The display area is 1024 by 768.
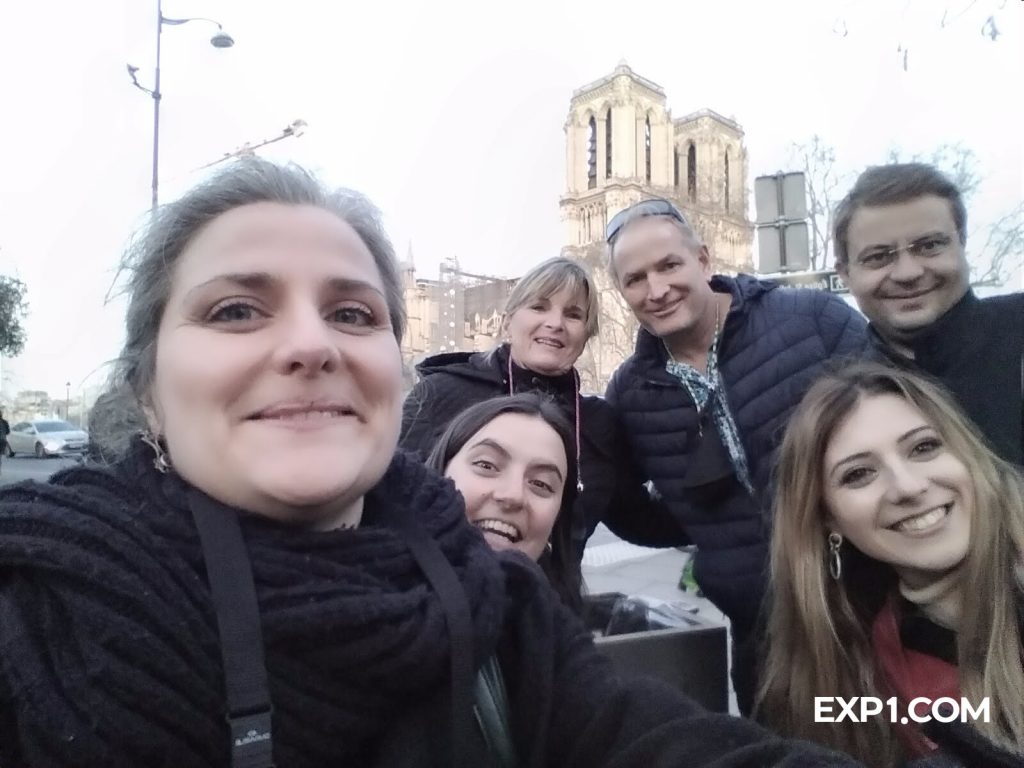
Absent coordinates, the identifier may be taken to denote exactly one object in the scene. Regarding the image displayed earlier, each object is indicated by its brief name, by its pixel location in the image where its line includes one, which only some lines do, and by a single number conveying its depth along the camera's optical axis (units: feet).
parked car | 61.62
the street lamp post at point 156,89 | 25.11
